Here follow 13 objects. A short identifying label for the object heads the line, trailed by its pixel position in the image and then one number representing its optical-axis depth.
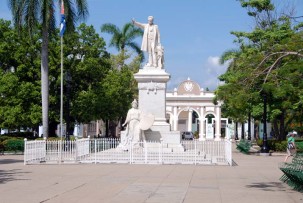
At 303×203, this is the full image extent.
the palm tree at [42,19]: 34.38
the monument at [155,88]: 27.53
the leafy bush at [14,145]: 35.09
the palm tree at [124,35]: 58.00
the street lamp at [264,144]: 34.03
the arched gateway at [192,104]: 82.19
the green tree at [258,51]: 32.00
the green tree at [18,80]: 39.28
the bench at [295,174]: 13.64
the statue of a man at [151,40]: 29.84
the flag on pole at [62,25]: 33.29
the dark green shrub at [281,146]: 36.38
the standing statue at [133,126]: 26.42
